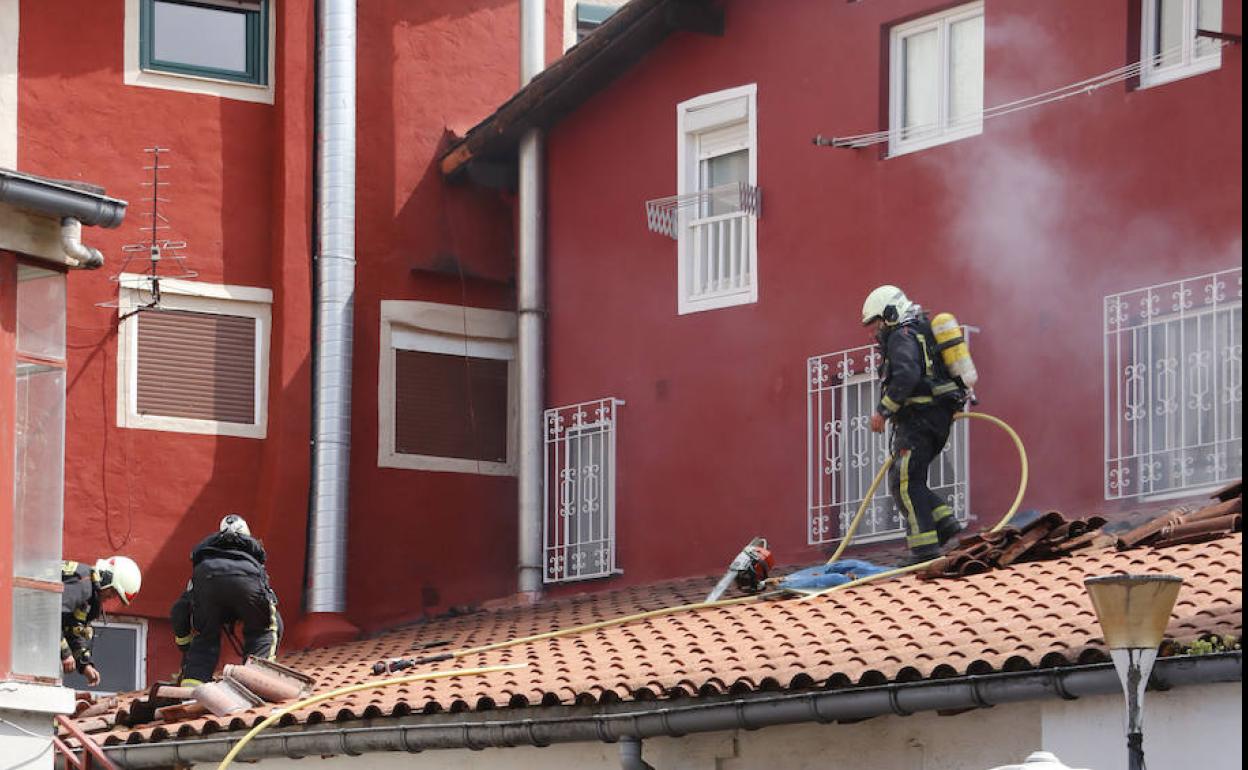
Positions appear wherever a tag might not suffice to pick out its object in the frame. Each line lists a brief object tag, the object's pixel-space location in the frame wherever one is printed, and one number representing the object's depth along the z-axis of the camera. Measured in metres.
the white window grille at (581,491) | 22.38
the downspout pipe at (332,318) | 22.67
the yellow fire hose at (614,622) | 17.17
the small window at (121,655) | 22.05
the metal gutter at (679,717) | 13.02
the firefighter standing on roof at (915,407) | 18.48
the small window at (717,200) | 21.51
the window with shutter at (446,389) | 23.41
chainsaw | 19.20
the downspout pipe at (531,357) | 22.86
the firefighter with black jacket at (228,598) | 19.98
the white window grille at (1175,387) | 17.53
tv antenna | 22.47
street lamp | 11.45
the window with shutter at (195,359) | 22.50
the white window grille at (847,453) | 19.72
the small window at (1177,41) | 18.22
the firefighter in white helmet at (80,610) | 19.11
